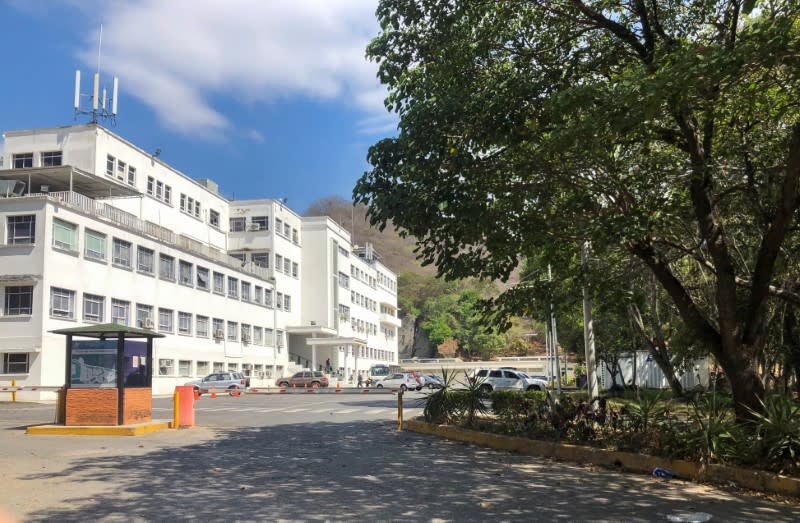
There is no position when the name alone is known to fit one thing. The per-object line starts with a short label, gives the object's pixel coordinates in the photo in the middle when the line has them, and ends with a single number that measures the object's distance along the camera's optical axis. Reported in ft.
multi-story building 123.65
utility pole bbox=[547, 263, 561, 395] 87.81
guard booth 54.75
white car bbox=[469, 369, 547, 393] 132.67
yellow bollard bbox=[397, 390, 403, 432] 58.67
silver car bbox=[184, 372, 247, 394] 150.10
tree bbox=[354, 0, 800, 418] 37.32
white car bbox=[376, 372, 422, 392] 164.32
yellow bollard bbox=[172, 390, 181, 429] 58.29
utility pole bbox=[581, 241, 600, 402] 66.10
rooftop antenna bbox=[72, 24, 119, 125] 164.25
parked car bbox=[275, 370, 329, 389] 180.96
